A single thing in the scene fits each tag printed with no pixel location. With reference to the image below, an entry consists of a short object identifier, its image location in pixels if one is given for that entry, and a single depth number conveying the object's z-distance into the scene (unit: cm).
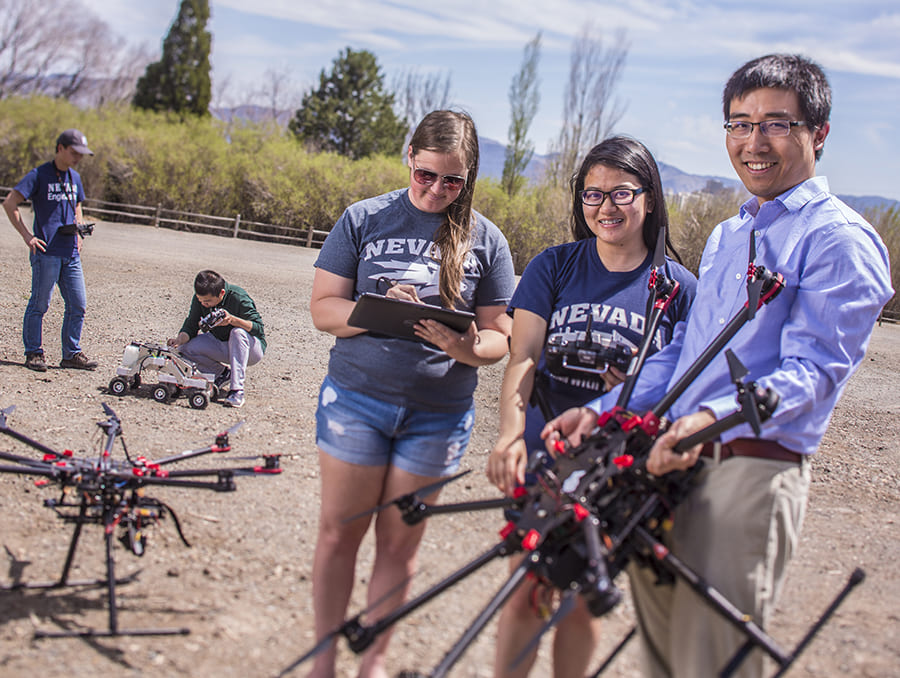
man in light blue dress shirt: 212
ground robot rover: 729
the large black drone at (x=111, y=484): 319
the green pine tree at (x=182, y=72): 4722
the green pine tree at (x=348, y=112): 4850
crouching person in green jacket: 753
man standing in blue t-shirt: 780
